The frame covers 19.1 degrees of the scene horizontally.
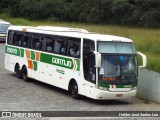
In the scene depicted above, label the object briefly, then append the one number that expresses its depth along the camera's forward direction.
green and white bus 18.48
